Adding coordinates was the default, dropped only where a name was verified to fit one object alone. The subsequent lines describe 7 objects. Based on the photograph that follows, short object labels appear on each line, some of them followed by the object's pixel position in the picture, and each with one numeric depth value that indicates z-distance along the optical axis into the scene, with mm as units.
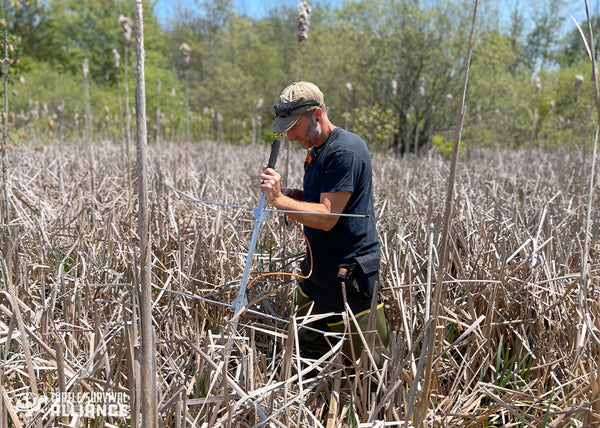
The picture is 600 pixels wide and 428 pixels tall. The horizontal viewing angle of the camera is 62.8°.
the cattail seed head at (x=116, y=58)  4842
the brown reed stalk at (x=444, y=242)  1145
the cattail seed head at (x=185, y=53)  4104
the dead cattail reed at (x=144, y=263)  977
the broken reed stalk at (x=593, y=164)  1272
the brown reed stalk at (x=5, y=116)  3012
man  1930
